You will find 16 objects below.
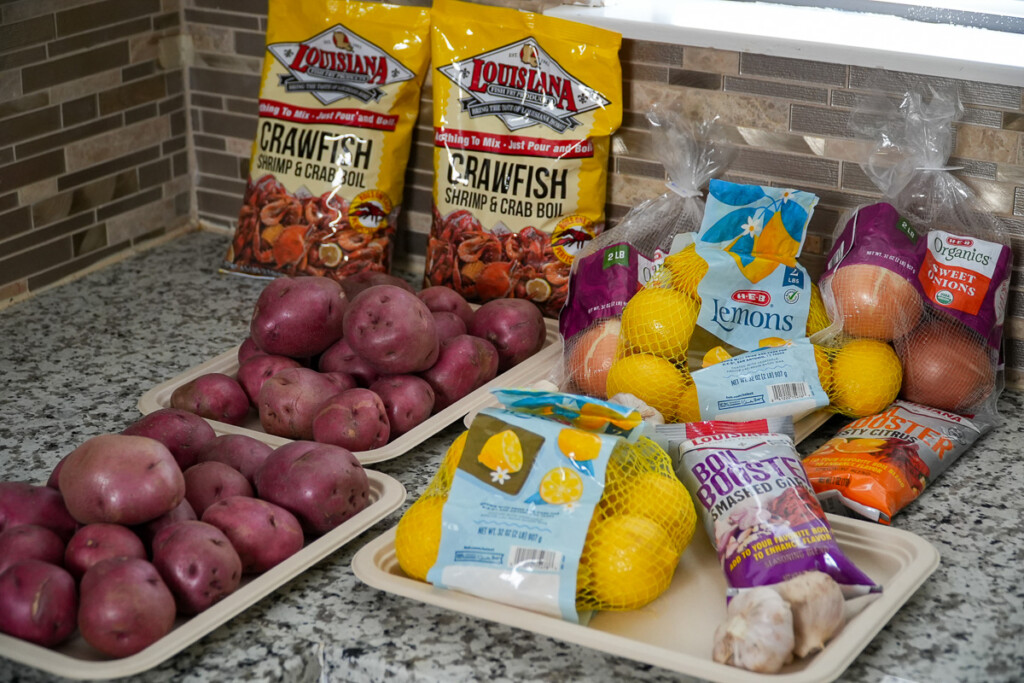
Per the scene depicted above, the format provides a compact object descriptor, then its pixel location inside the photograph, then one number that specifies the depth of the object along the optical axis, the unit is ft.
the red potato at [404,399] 3.85
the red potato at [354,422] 3.66
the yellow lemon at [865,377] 3.84
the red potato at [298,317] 4.04
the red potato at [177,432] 3.41
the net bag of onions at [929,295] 3.90
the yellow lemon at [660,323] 3.86
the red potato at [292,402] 3.80
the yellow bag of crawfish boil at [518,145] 4.70
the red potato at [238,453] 3.35
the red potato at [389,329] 3.85
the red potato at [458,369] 4.06
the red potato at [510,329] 4.37
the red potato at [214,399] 3.95
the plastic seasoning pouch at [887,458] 3.37
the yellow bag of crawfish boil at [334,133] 5.07
